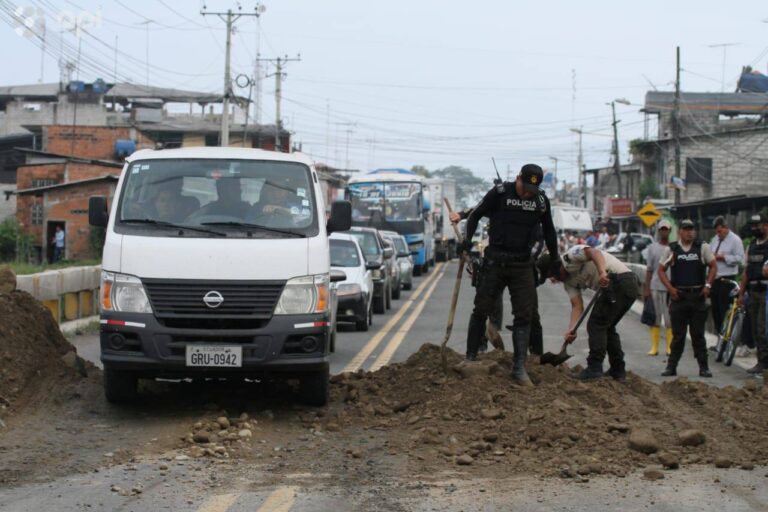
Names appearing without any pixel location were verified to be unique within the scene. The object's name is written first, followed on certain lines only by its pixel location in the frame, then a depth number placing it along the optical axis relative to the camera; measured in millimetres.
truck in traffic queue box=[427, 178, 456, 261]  59688
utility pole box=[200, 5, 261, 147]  44297
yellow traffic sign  41281
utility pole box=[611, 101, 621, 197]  70250
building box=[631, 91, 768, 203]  65562
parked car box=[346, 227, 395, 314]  23516
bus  44812
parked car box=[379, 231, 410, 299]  28878
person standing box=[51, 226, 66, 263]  49250
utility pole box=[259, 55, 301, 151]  63750
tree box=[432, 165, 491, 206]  180562
